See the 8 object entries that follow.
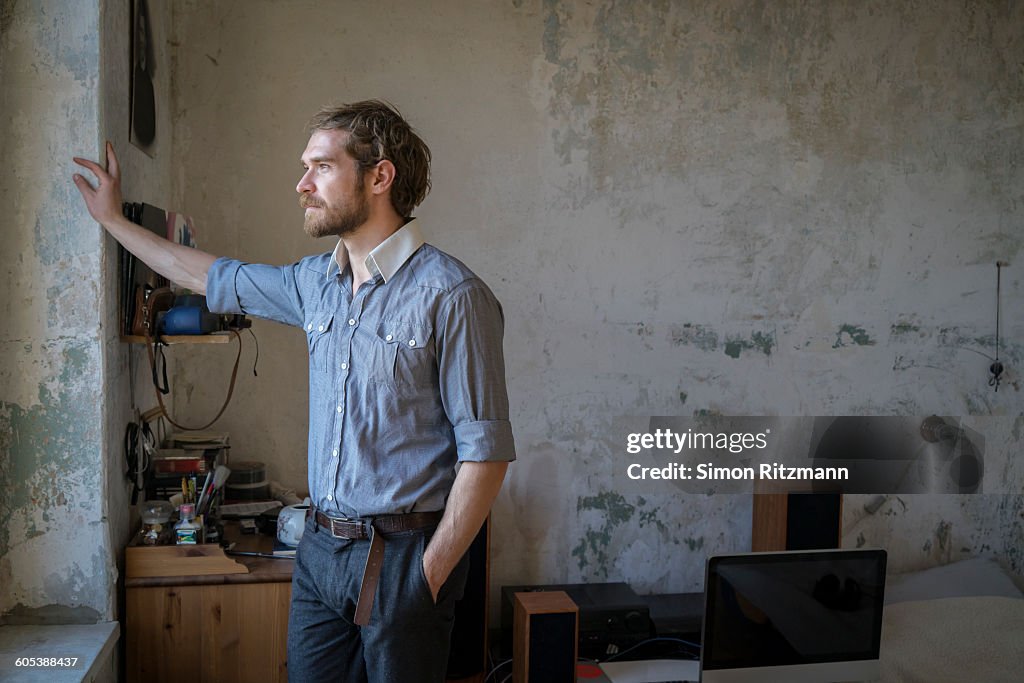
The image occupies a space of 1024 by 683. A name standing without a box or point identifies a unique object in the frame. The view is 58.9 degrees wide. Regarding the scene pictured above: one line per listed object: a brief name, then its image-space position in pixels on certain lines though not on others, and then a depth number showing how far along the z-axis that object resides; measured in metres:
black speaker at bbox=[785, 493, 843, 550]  3.25
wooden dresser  2.38
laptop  2.58
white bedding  3.02
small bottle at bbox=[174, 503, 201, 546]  2.45
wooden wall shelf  2.35
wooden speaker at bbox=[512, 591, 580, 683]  2.69
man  1.86
